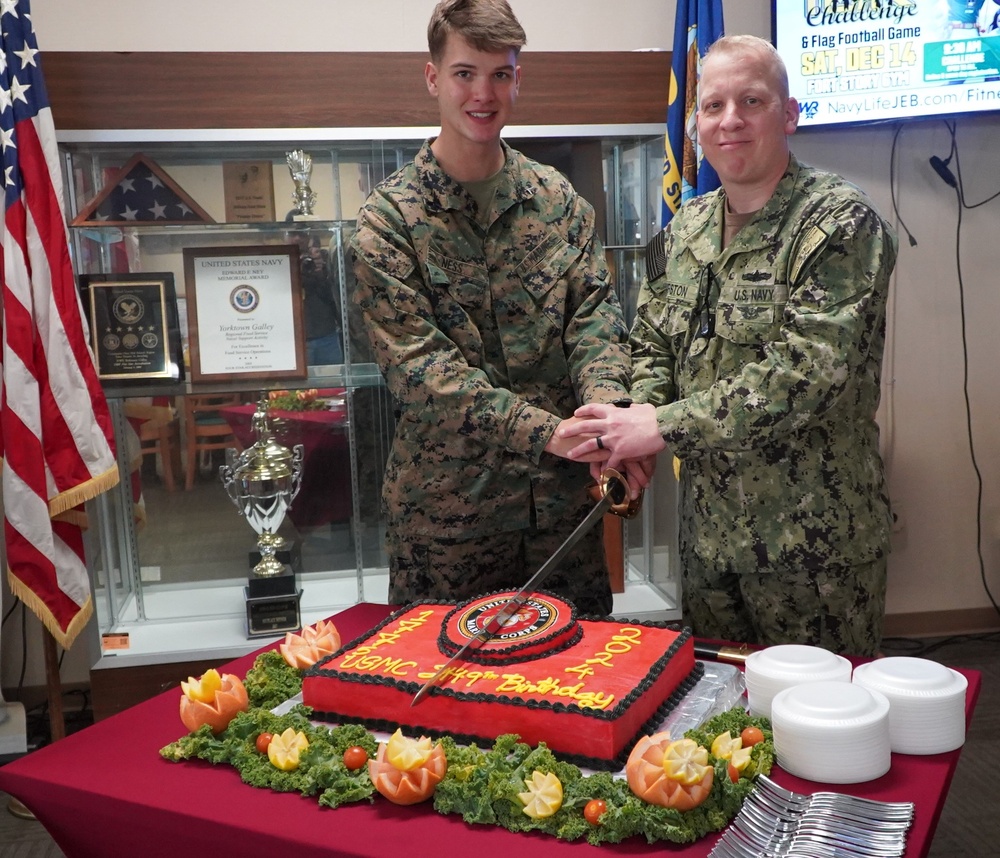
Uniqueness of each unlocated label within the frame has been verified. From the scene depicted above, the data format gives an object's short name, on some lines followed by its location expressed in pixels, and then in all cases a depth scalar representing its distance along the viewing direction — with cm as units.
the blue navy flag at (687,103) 267
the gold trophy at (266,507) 272
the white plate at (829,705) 104
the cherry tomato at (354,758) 110
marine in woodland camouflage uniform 188
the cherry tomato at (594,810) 97
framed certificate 262
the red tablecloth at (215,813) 98
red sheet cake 110
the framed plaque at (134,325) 259
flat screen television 297
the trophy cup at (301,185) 259
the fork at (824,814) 95
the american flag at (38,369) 230
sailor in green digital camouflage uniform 153
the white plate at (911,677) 112
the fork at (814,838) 92
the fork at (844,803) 97
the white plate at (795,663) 118
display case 259
